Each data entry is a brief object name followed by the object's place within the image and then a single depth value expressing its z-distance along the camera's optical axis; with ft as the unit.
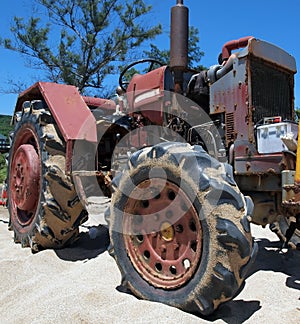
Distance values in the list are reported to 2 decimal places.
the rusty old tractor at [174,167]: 7.91
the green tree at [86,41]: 55.52
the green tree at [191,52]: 62.44
